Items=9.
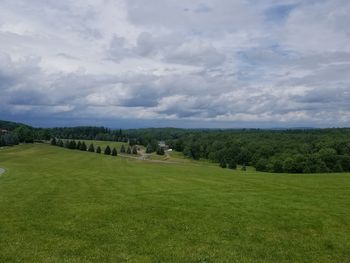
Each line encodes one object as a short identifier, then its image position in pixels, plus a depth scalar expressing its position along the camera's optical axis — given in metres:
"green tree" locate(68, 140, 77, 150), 132.38
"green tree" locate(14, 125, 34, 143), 142.62
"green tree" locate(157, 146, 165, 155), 144.18
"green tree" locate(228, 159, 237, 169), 111.29
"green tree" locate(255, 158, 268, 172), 109.49
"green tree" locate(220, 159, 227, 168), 109.28
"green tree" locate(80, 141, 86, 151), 131.26
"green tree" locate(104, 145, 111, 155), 124.44
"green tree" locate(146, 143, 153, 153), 153.15
